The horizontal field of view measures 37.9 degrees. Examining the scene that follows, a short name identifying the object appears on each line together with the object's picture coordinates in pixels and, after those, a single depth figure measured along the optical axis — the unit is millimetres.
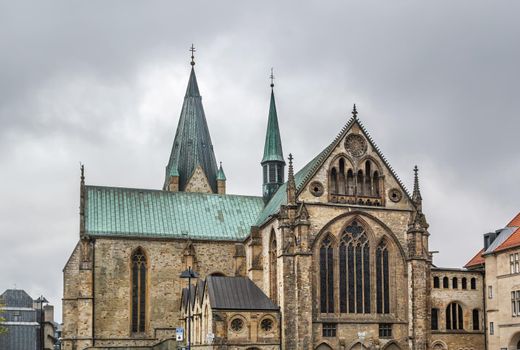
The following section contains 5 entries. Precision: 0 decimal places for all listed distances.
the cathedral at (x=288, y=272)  54844
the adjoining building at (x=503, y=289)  58688
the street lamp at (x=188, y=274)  43425
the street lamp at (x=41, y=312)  100475
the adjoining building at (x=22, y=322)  88938
